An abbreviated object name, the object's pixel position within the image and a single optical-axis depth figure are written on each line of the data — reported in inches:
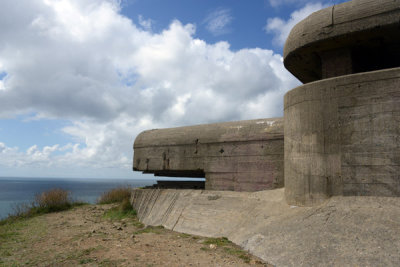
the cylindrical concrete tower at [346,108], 144.8
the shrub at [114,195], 424.8
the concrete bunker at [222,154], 221.1
